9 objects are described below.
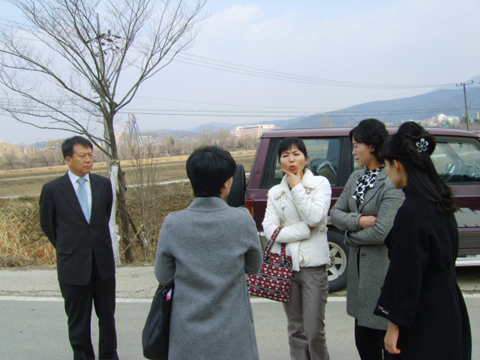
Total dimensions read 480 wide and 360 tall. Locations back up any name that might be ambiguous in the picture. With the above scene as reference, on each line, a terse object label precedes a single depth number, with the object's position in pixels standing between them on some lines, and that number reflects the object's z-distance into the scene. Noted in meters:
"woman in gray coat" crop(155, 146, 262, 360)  1.95
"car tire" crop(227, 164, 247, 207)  4.82
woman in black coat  1.82
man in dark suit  3.27
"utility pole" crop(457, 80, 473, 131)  49.97
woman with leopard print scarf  2.64
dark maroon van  4.79
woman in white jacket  2.88
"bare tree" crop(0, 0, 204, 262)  7.18
